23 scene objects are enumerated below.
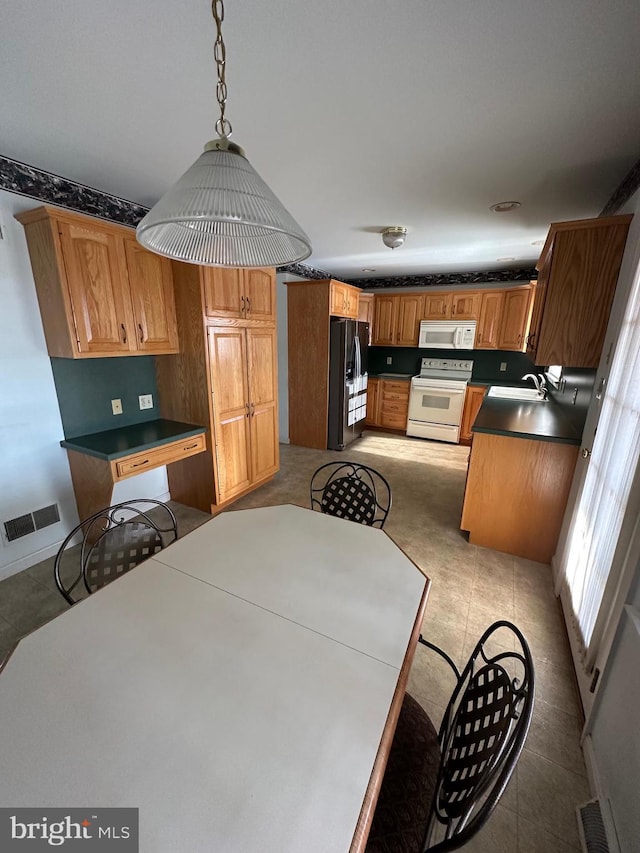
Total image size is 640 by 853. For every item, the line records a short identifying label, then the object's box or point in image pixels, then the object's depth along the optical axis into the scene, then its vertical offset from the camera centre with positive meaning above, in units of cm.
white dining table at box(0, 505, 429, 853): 64 -86
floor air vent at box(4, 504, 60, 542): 219 -123
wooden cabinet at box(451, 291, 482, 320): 479 +49
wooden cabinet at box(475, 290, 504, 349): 468 +29
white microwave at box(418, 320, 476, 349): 486 +9
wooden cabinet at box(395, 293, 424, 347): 519 +31
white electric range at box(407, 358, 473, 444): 495 -88
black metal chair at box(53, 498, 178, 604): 142 -92
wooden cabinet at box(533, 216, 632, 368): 187 +31
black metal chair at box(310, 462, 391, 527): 193 -90
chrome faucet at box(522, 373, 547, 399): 407 -54
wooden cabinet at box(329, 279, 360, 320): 417 +49
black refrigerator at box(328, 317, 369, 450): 430 -52
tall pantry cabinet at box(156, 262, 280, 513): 265 -34
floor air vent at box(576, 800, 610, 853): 105 -152
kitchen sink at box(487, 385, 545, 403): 389 -60
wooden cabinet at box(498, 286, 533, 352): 448 +31
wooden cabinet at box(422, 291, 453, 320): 496 +50
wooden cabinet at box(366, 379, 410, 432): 539 -101
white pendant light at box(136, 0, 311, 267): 72 +29
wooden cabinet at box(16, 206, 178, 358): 196 +31
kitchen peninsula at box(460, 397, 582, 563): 231 -99
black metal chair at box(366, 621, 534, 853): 68 -102
